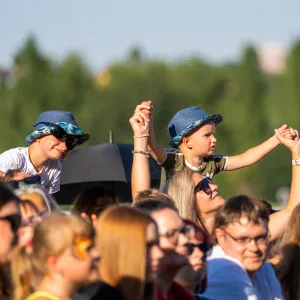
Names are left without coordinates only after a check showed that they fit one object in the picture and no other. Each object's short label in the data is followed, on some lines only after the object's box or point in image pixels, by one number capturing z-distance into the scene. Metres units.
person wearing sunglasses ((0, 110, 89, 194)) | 14.07
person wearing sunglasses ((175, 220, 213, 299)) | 9.63
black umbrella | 19.97
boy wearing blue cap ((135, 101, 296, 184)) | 14.28
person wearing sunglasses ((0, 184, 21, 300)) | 8.27
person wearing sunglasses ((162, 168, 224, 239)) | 11.95
